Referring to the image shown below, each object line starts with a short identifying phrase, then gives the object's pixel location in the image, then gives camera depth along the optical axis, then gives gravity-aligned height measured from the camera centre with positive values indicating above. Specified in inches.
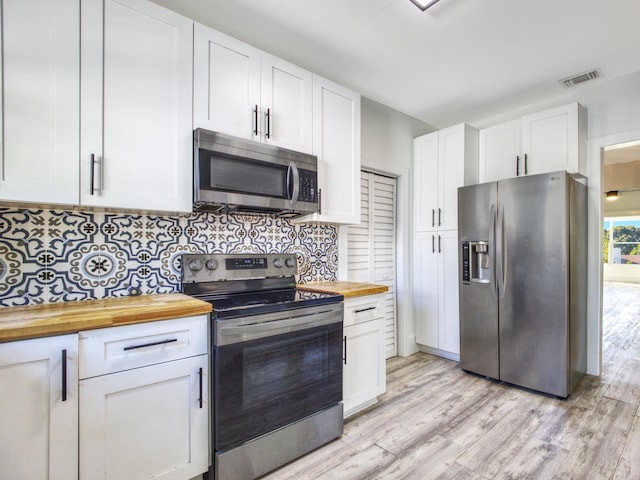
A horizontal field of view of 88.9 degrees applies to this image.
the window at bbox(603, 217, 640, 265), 367.2 +4.0
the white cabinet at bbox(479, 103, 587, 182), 109.8 +36.1
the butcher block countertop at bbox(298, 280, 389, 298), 84.8 -12.7
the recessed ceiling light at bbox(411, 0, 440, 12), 72.6 +53.7
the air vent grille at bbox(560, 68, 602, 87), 105.0 +55.0
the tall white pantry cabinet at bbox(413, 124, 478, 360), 128.6 +5.7
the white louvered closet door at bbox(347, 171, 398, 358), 125.0 +0.3
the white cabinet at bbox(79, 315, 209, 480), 51.1 -27.0
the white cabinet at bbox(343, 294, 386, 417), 85.4 -30.1
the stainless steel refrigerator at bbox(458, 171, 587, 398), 97.5 -12.0
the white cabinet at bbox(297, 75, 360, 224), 91.8 +27.4
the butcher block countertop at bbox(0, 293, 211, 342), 46.2 -11.8
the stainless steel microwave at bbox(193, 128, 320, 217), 69.5 +15.5
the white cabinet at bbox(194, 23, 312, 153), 71.4 +35.9
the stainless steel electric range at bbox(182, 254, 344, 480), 61.5 -25.9
